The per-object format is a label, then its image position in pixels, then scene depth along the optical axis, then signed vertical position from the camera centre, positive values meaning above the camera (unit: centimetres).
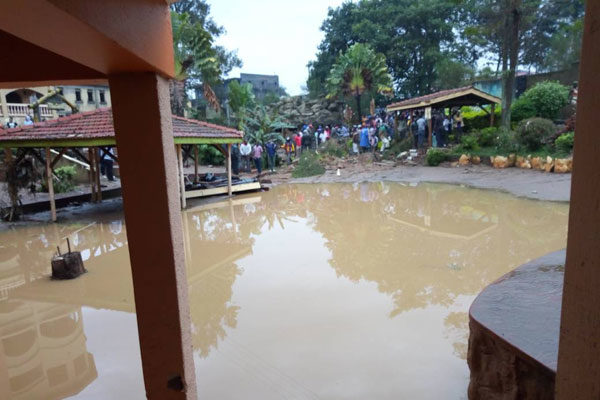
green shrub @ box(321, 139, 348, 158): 2195 -41
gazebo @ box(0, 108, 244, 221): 1017 +37
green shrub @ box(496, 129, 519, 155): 1538 -24
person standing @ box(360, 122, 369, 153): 2092 +19
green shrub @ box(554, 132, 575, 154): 1352 -30
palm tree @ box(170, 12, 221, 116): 1833 +422
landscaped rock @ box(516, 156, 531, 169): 1440 -97
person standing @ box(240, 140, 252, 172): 1941 -42
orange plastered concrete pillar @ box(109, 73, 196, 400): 198 -39
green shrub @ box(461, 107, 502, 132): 1980 +82
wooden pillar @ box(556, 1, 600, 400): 120 -34
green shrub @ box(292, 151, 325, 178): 1911 -115
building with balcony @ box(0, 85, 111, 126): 2031 +323
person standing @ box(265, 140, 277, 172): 2042 -47
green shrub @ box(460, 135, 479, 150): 1702 -23
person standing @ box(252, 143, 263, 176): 1884 -52
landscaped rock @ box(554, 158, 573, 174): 1295 -98
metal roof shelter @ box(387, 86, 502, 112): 1736 +167
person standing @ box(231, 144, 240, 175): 1992 -65
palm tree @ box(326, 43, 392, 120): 2531 +412
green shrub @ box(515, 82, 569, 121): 1656 +142
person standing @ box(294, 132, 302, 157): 2317 +1
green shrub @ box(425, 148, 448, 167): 1753 -80
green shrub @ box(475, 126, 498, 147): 1685 -2
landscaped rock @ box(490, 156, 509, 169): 1523 -96
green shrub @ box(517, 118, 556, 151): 1434 +11
